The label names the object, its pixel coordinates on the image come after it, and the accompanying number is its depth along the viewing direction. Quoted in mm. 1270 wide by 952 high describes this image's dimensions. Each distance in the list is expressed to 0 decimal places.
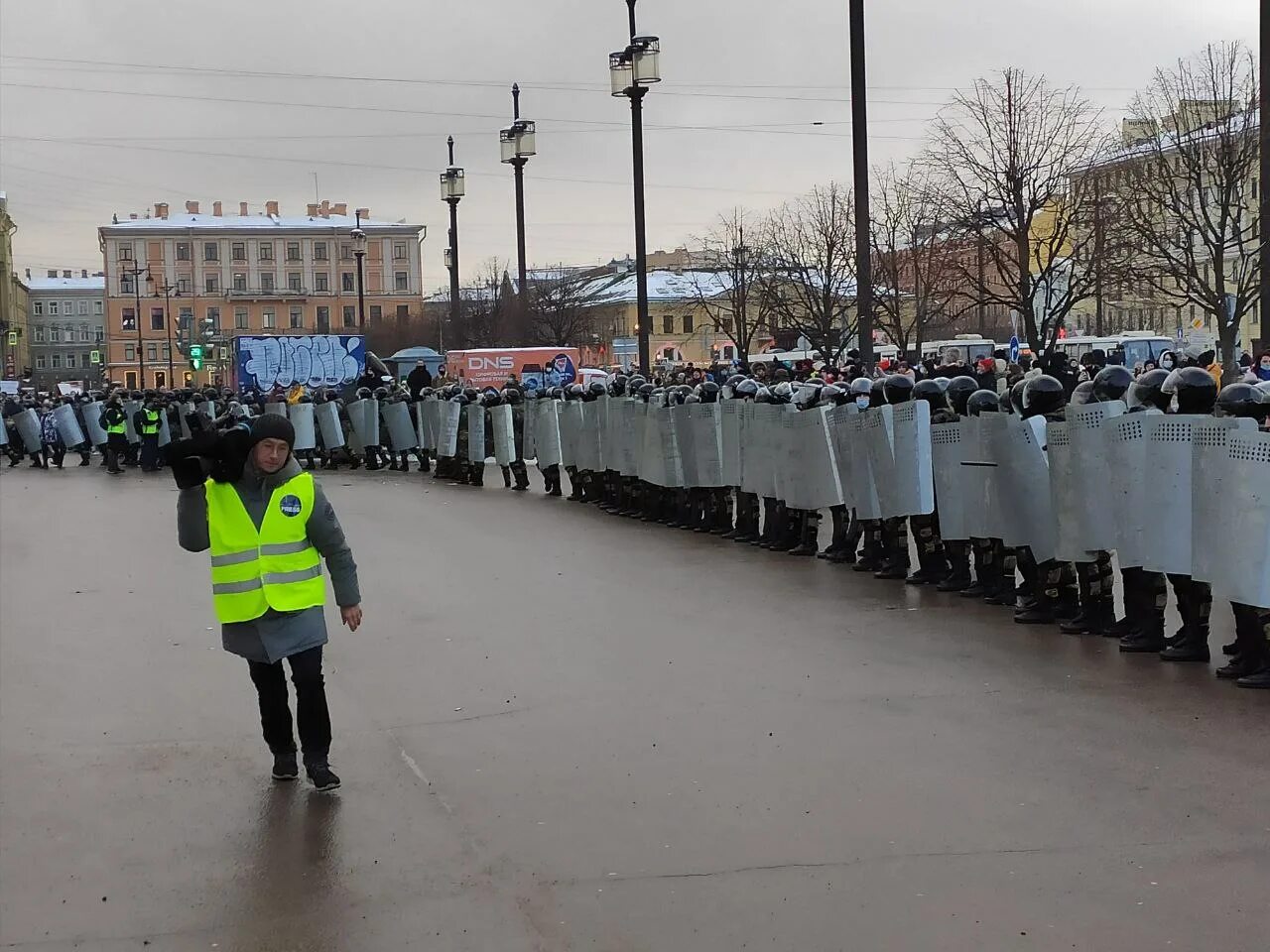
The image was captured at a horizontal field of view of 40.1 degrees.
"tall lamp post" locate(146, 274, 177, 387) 111800
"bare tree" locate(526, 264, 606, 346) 65500
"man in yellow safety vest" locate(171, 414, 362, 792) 7000
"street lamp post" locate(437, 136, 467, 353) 44312
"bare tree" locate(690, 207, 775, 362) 50812
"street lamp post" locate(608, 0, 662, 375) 26516
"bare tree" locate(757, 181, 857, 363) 46531
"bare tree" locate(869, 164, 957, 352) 40969
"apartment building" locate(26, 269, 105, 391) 166250
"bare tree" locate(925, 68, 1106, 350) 28250
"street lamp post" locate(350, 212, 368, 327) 53431
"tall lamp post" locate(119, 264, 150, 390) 112875
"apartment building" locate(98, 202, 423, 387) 139750
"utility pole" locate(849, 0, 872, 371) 19734
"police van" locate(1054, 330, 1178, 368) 46938
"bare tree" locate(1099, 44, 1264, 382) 26438
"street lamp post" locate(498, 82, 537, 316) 36750
